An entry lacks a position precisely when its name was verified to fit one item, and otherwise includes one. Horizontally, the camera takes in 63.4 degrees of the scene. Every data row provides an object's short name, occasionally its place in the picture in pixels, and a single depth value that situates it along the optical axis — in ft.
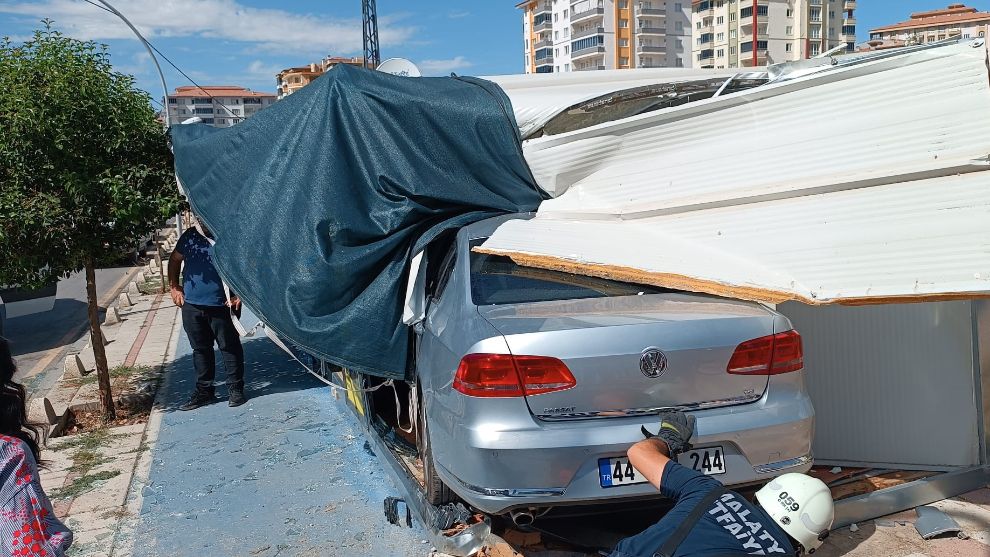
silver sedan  10.93
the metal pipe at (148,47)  53.52
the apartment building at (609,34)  330.13
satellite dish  20.94
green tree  20.34
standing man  22.53
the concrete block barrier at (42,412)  21.98
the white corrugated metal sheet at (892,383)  14.55
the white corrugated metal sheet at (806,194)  11.05
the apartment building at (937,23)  334.65
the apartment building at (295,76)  398.52
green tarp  15.06
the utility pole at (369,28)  187.83
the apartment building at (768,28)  299.79
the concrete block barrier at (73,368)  29.21
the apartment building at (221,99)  484.74
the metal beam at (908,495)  13.46
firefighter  6.88
